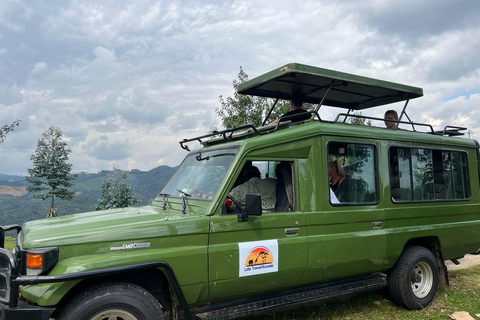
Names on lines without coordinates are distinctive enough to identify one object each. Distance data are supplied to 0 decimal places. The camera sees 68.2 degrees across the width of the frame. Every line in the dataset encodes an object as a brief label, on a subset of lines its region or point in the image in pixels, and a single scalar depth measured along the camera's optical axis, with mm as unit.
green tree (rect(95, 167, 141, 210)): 17906
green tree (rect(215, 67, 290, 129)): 12055
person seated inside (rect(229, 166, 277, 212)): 4066
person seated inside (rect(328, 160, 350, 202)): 4574
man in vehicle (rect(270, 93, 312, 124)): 5588
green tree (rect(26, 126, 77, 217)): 19781
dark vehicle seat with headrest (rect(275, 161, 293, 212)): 4281
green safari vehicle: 3146
